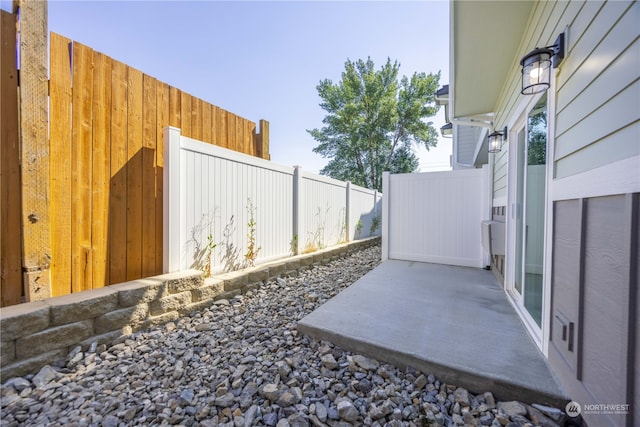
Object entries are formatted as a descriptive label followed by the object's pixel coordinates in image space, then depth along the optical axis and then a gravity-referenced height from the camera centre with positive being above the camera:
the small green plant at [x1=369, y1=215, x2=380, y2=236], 7.92 -0.41
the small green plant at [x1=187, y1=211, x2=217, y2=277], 2.85 -0.41
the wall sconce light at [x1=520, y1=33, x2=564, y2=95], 1.58 +0.98
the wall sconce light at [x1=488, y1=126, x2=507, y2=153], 3.33 +0.99
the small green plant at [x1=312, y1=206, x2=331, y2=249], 5.14 -0.43
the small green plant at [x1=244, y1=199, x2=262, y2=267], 3.53 -0.41
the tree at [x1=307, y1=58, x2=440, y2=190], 12.99 +4.85
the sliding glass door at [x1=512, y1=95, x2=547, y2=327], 2.11 +0.03
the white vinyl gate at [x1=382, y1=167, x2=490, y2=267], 4.43 -0.07
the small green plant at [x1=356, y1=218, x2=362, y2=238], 6.93 -0.47
